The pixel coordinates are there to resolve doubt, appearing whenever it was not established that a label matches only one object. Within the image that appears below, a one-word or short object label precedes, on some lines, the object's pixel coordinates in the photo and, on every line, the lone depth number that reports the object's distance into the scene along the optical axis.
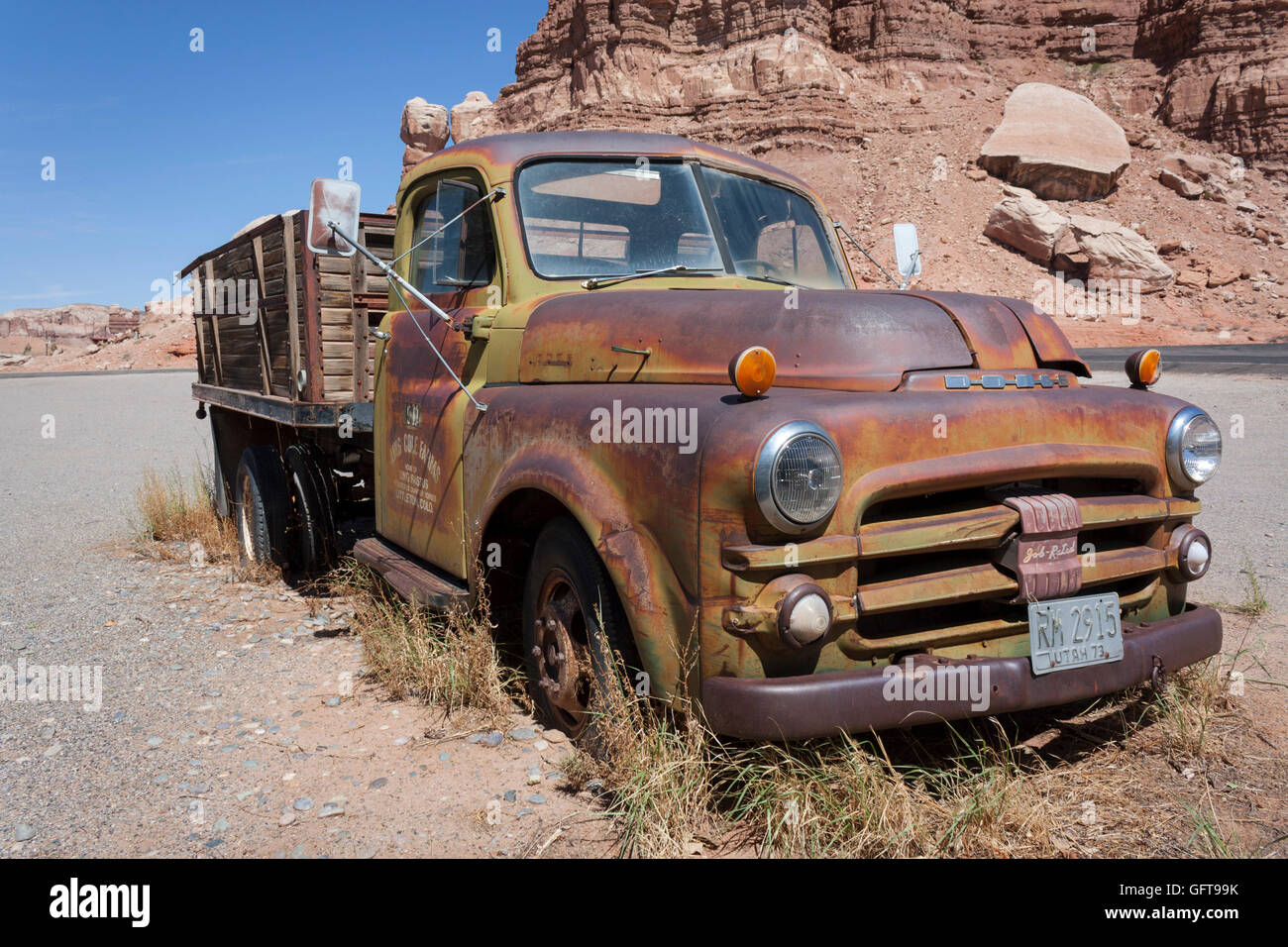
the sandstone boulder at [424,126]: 59.34
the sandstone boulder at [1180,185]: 37.19
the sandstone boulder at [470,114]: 54.84
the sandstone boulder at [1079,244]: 32.44
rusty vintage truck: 2.49
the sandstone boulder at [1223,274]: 33.22
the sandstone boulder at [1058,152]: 36.31
